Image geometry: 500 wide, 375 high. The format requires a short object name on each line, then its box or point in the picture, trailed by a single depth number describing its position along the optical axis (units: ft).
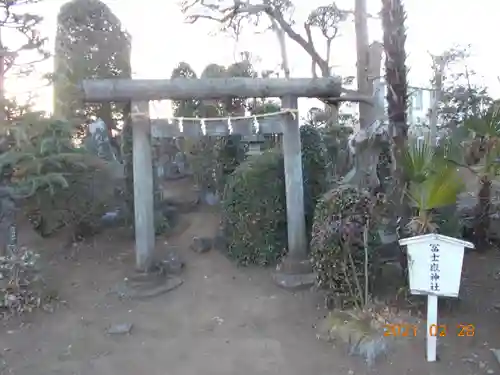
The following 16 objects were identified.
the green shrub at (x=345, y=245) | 17.69
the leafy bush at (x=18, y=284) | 20.08
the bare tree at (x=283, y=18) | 43.11
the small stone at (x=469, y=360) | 15.06
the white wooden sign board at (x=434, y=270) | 14.48
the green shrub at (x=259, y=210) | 25.53
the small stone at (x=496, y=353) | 14.84
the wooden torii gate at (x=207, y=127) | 22.89
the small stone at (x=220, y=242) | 27.27
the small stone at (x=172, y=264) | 25.04
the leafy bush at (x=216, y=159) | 33.37
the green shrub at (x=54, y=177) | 24.09
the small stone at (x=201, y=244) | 27.37
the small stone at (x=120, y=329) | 19.02
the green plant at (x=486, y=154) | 21.08
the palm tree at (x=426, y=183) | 16.30
